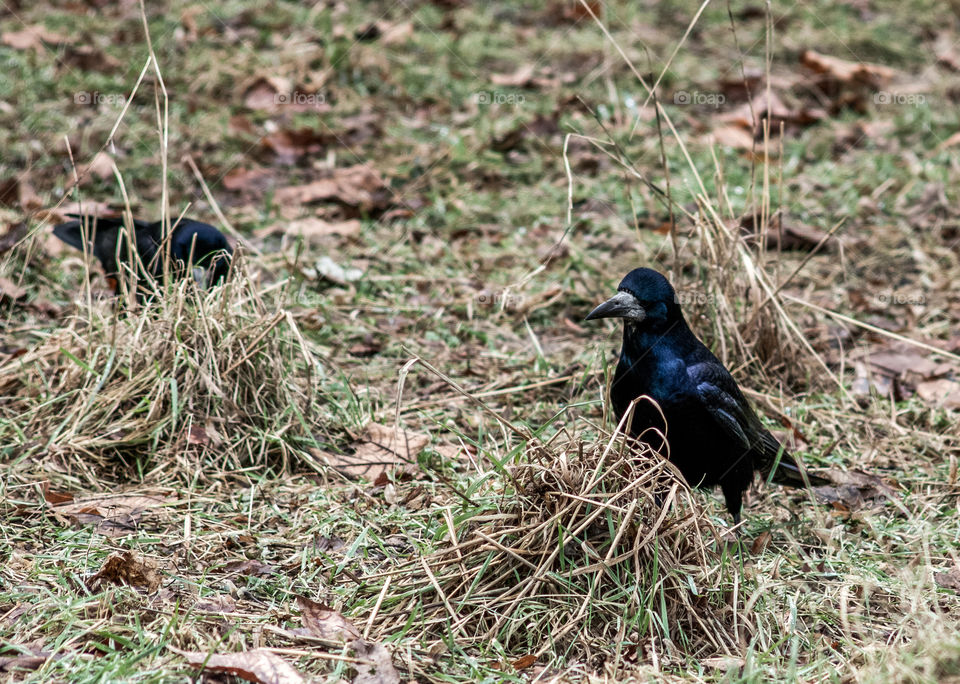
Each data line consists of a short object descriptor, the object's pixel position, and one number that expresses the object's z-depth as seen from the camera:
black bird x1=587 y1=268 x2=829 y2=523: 6.32
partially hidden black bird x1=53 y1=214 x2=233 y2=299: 7.73
